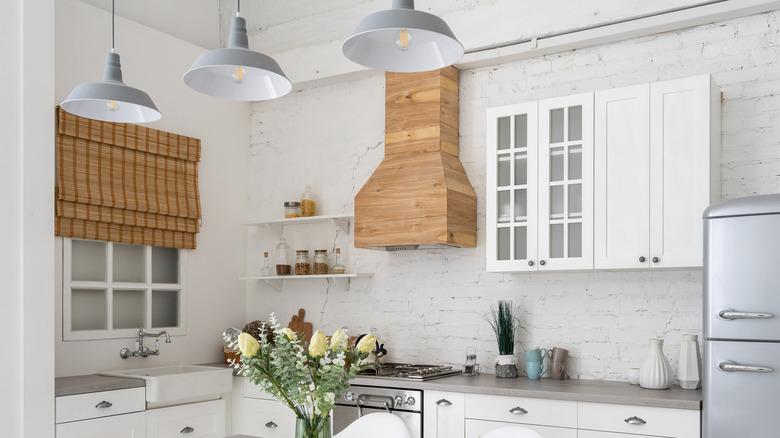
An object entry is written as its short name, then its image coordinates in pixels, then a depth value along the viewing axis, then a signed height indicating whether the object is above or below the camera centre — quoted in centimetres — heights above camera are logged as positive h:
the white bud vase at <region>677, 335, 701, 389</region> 375 -72
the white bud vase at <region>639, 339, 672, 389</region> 378 -75
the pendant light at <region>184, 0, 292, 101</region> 238 +49
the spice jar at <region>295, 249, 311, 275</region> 521 -30
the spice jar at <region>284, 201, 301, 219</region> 531 +7
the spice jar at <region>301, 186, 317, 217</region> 529 +10
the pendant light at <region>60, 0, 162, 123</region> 272 +44
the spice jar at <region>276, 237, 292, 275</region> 533 -28
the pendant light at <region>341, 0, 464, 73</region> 216 +54
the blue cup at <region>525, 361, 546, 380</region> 424 -85
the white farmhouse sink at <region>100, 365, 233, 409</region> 430 -99
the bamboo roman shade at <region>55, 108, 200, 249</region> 445 +23
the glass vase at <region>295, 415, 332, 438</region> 244 -67
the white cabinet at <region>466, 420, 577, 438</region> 370 -106
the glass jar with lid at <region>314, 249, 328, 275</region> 518 -29
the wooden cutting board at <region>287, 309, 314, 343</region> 537 -76
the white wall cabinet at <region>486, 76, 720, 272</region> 364 +22
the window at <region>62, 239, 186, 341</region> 455 -45
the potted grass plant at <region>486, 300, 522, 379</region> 431 -67
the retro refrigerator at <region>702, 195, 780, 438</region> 302 -41
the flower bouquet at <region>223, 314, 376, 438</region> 239 -49
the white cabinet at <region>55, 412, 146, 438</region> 390 -112
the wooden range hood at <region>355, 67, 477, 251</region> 446 +25
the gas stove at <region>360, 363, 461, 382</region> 425 -89
